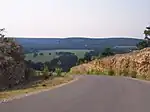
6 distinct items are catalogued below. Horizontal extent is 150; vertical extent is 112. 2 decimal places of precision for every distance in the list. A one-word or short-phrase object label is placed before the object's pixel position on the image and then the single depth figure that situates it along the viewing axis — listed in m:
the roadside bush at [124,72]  44.13
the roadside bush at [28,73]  40.40
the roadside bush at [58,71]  48.03
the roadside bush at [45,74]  40.96
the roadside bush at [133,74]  40.46
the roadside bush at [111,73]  48.81
